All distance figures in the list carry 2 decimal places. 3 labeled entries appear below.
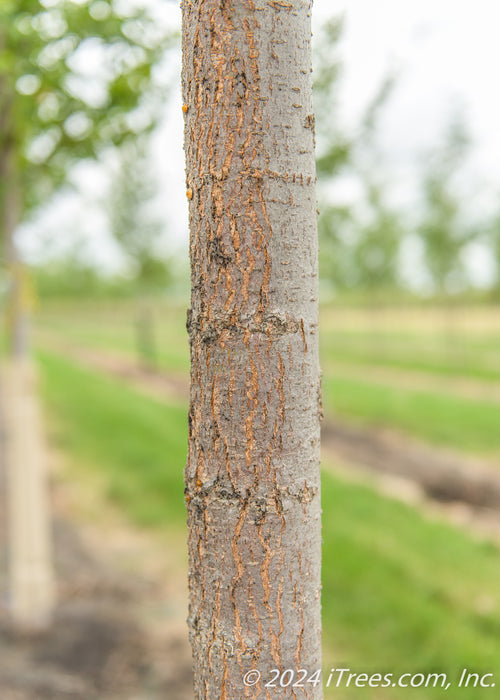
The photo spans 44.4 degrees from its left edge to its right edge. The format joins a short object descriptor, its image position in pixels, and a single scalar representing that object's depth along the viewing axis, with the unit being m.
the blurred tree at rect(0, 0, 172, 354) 2.80
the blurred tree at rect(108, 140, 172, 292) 16.75
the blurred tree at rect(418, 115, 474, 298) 15.53
